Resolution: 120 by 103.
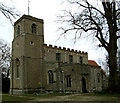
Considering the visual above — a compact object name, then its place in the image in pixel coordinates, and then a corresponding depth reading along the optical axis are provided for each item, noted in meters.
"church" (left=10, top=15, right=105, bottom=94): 25.06
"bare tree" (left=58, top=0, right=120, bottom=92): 16.30
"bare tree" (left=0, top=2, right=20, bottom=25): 8.66
